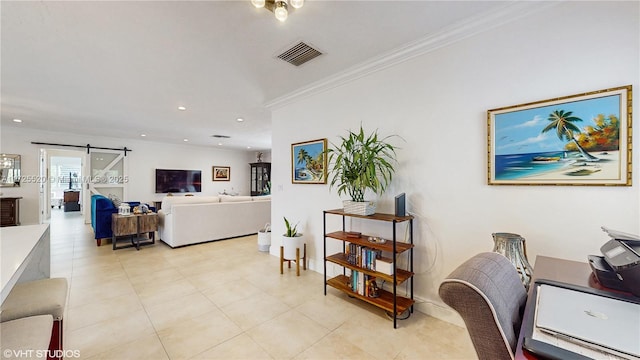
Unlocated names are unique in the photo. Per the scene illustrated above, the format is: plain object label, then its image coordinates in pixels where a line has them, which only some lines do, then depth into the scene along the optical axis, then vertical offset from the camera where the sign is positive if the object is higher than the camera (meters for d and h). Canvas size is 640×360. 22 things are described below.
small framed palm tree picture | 3.15 +0.22
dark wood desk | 1.04 -0.45
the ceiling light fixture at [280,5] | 1.59 +1.14
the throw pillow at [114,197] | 6.79 -0.49
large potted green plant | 2.31 +0.08
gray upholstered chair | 0.73 -0.40
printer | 0.87 -0.33
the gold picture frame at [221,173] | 9.05 +0.22
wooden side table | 4.22 -0.80
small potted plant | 3.22 -0.84
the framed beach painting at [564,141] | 1.48 +0.25
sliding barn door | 6.62 +0.14
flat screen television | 7.75 -0.06
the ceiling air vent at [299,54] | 2.29 +1.22
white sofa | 4.36 -0.76
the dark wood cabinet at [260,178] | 8.96 +0.03
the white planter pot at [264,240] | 4.08 -1.01
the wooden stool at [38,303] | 1.23 -0.64
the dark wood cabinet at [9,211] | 5.39 -0.70
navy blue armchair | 4.41 -0.69
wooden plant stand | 3.12 -1.06
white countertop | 1.01 -0.38
